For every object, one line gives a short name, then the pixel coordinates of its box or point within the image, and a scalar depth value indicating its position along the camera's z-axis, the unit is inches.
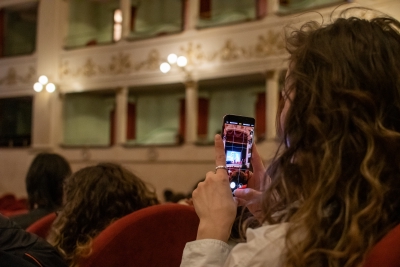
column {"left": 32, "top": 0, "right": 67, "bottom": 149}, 429.7
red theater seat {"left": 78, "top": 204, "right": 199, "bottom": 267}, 76.6
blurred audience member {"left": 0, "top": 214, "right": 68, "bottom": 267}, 56.4
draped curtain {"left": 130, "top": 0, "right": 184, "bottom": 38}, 430.0
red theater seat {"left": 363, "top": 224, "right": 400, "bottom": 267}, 33.4
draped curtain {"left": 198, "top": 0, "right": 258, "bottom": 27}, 364.8
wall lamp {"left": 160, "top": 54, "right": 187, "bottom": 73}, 370.6
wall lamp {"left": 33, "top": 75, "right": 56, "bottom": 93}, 426.9
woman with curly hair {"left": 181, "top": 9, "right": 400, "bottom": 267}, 35.7
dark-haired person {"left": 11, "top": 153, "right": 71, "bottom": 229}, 122.2
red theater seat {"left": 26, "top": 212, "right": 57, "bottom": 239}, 98.9
